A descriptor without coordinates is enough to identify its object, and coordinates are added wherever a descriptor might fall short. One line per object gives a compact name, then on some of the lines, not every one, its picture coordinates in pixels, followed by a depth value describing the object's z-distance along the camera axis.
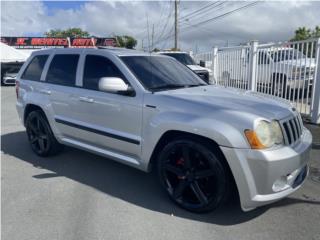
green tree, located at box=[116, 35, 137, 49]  36.52
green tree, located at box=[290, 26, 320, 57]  33.10
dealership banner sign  27.24
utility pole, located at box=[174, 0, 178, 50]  24.31
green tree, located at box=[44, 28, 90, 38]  49.09
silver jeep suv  2.48
